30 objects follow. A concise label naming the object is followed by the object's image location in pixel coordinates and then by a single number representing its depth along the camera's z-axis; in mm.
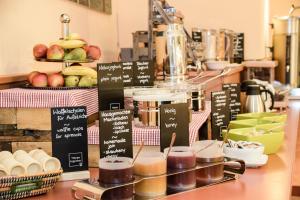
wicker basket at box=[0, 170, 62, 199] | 1440
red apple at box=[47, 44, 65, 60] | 2031
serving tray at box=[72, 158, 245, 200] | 1380
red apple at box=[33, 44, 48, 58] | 2068
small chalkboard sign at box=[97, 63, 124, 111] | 1884
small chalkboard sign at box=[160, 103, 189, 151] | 1724
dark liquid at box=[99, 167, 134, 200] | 1419
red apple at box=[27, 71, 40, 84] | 2021
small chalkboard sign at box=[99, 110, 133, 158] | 1626
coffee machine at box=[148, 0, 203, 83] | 2451
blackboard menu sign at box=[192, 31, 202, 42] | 3909
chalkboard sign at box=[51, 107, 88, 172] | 1651
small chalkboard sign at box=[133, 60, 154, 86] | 2256
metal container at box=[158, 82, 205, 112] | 2117
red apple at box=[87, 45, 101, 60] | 2213
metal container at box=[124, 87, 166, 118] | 2043
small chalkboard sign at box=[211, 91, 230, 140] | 2252
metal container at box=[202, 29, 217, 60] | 3799
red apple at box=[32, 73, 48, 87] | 2006
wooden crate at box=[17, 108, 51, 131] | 1848
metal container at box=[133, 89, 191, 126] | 1840
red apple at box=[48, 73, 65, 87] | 1993
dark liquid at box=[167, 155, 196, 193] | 1587
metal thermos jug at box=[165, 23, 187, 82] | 2439
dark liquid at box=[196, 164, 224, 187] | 1676
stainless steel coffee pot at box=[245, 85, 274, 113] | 3086
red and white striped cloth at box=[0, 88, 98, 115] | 1838
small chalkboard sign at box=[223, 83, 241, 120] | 2713
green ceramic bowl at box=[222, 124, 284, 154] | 2051
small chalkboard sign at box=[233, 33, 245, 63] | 4470
